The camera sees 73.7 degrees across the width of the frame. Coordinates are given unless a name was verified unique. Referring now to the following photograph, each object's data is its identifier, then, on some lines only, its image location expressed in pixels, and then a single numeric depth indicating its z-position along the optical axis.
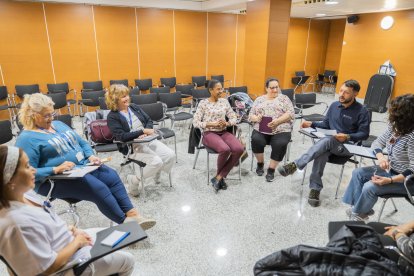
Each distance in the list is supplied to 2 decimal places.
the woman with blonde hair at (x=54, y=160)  2.17
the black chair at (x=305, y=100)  5.30
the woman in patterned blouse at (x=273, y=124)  3.52
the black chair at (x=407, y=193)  2.15
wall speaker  8.31
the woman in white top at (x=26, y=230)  1.16
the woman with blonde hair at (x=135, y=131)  2.96
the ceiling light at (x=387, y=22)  7.49
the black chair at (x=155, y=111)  4.16
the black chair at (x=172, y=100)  5.28
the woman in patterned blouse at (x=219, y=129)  3.31
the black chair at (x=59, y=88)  6.28
